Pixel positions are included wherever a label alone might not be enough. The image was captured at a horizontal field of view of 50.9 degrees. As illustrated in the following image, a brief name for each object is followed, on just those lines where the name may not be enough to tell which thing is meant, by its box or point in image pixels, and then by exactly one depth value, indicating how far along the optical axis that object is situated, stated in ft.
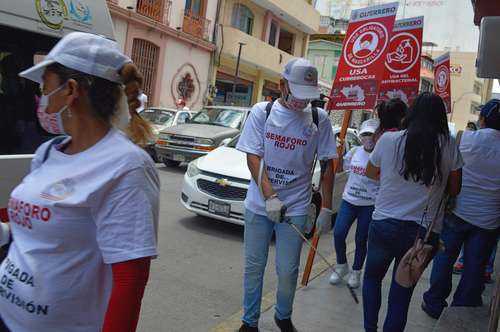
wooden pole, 16.53
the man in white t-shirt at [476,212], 14.16
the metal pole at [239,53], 79.04
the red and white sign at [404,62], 21.84
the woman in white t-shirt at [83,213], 5.14
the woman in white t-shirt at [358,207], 17.10
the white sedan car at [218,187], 22.62
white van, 11.50
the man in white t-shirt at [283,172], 11.69
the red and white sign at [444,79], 27.73
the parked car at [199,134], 39.24
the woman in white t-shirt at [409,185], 10.66
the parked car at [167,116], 47.03
